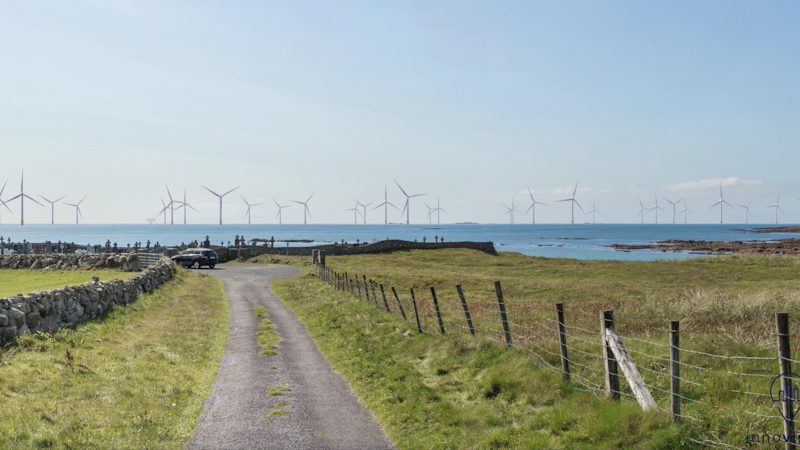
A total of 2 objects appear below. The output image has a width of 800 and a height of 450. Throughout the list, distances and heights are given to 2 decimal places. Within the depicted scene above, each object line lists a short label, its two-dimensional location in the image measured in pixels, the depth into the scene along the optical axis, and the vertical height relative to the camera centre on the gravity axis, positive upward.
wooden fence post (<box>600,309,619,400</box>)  8.59 -2.23
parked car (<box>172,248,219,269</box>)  53.50 -2.49
